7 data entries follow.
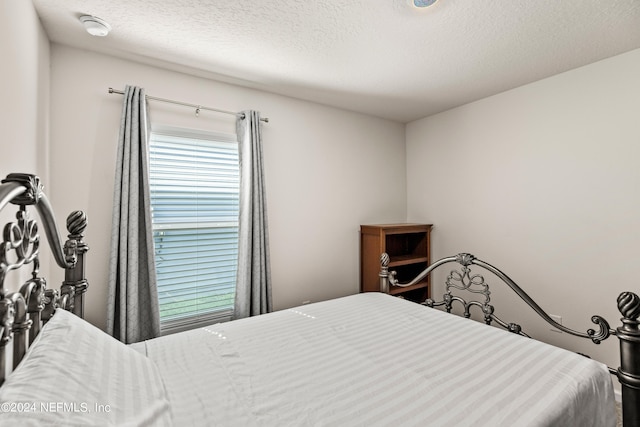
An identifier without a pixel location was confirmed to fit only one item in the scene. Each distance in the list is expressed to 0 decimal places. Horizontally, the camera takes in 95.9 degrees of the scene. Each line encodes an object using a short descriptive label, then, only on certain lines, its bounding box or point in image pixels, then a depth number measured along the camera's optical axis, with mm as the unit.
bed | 792
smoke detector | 1690
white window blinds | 2316
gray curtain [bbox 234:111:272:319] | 2508
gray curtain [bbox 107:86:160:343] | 2031
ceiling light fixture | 1544
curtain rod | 2120
